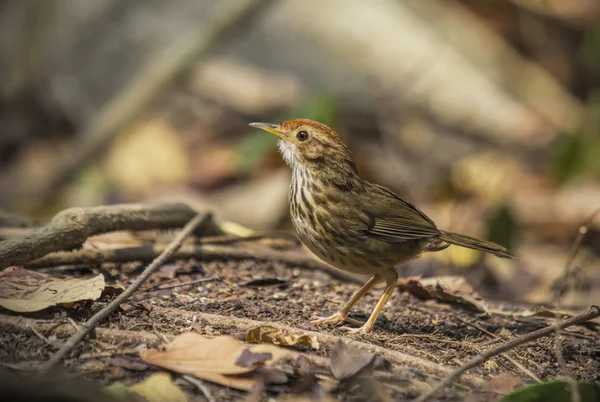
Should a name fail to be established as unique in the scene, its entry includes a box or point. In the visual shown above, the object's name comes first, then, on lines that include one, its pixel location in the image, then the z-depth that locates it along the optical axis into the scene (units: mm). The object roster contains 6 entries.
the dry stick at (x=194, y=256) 8375
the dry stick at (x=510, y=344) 5694
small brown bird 8430
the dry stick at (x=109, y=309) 5703
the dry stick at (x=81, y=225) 7151
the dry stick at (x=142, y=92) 15758
